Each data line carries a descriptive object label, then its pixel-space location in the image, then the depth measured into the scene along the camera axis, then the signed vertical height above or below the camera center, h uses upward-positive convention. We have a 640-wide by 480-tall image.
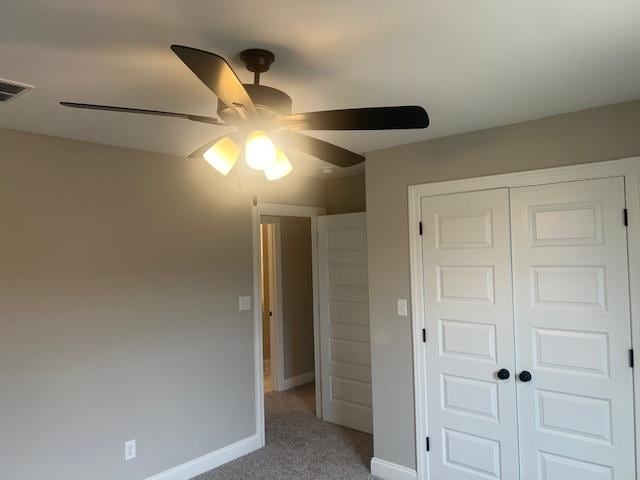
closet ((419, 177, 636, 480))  2.30 -0.46
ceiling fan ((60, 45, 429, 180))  1.32 +0.47
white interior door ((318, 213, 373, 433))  3.91 -0.58
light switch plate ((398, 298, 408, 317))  3.04 -0.36
